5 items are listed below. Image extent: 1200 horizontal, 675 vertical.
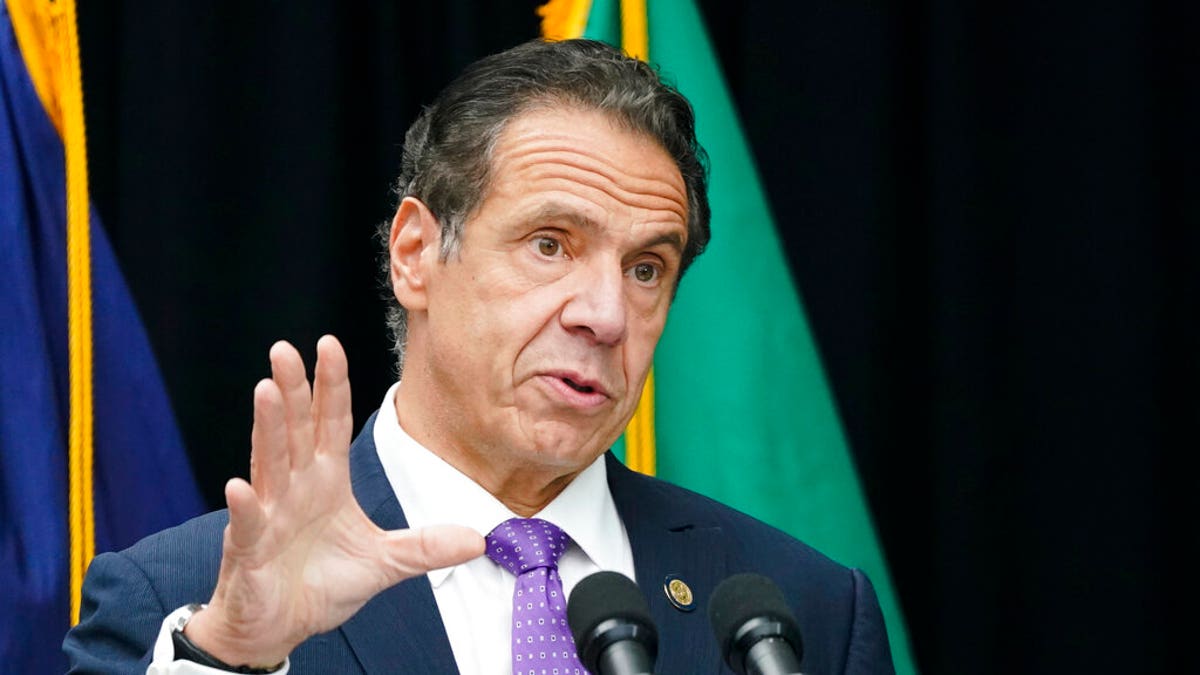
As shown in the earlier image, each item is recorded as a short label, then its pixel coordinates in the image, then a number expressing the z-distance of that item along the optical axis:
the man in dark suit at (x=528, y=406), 4.72
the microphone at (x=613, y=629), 3.28
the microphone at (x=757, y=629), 3.31
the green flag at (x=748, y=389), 6.64
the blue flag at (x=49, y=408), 5.89
